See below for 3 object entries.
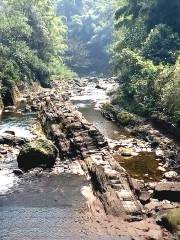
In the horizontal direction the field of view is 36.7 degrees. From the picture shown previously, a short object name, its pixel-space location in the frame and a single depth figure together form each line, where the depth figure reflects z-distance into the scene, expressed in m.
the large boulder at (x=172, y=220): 10.50
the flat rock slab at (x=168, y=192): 12.81
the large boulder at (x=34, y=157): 15.55
